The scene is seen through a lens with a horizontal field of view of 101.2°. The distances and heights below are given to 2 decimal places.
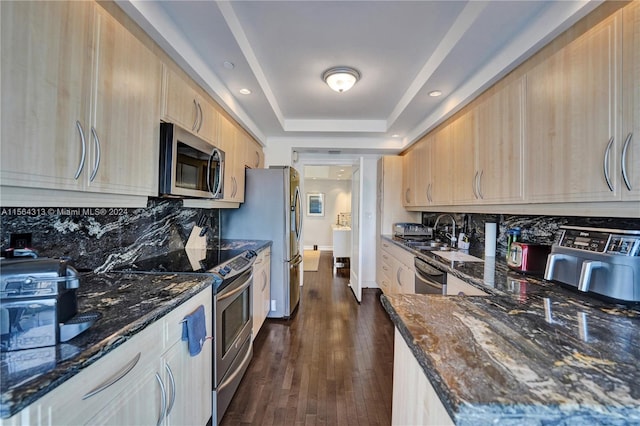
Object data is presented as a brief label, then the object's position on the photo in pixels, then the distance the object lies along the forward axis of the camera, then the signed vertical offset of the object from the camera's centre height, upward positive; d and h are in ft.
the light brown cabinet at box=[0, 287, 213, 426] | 2.26 -1.93
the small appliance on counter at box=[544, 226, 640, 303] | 3.53 -0.62
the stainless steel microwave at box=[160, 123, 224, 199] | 5.18 +1.10
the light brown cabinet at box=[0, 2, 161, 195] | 2.77 +1.45
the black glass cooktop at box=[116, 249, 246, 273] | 5.41 -1.13
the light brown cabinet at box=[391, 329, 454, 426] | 2.35 -1.86
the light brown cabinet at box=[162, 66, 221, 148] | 5.49 +2.53
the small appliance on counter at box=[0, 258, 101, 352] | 2.43 -0.88
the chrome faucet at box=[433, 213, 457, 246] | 9.86 -0.43
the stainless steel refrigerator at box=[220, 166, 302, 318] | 10.25 -0.24
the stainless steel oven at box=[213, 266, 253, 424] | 5.30 -2.91
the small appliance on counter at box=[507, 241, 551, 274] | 5.39 -0.79
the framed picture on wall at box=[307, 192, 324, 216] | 28.43 +1.27
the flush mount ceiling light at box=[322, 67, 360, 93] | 7.75 +4.14
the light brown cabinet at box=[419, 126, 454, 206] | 8.86 +1.81
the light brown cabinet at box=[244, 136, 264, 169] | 10.77 +2.68
